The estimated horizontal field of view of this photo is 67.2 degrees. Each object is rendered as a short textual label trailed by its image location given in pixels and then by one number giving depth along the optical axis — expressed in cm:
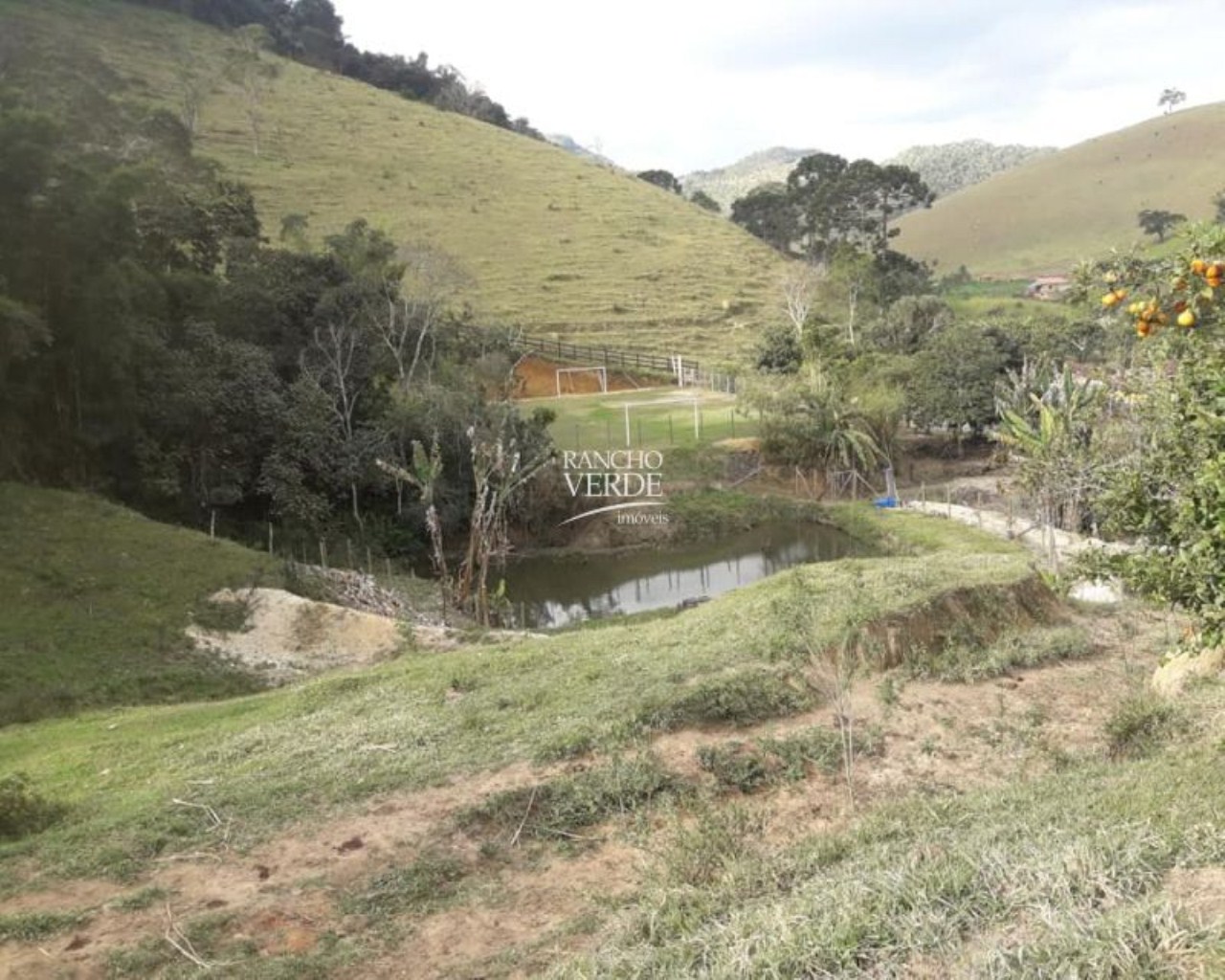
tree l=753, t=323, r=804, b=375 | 3625
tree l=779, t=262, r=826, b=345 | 3994
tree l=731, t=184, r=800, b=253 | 7306
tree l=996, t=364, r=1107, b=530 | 1578
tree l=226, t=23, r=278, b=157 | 5838
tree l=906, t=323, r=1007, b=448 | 3088
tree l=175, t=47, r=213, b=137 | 5553
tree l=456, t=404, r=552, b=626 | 1763
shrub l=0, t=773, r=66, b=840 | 779
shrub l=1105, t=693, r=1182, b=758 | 816
